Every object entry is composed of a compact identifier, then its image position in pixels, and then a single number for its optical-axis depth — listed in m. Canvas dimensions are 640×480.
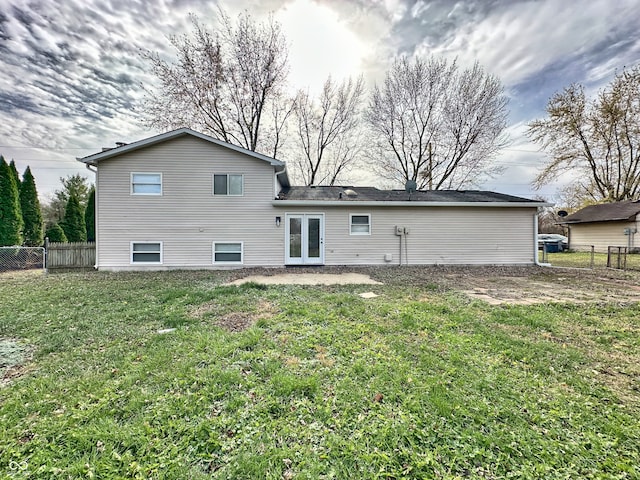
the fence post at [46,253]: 9.77
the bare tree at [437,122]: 17.12
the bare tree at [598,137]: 18.39
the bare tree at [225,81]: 15.77
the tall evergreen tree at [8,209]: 11.60
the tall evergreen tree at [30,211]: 13.06
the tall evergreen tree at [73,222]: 14.57
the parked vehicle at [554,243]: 19.95
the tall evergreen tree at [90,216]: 15.05
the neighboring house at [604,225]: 17.14
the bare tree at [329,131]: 19.11
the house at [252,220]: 10.12
